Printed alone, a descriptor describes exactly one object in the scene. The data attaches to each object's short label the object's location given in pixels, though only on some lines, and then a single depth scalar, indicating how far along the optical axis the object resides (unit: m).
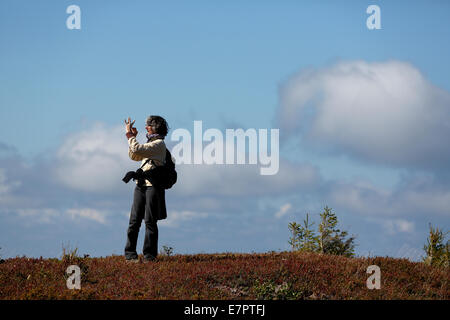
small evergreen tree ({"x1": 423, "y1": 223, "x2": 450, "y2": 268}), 16.08
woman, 14.51
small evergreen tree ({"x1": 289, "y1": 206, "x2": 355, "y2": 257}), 17.62
